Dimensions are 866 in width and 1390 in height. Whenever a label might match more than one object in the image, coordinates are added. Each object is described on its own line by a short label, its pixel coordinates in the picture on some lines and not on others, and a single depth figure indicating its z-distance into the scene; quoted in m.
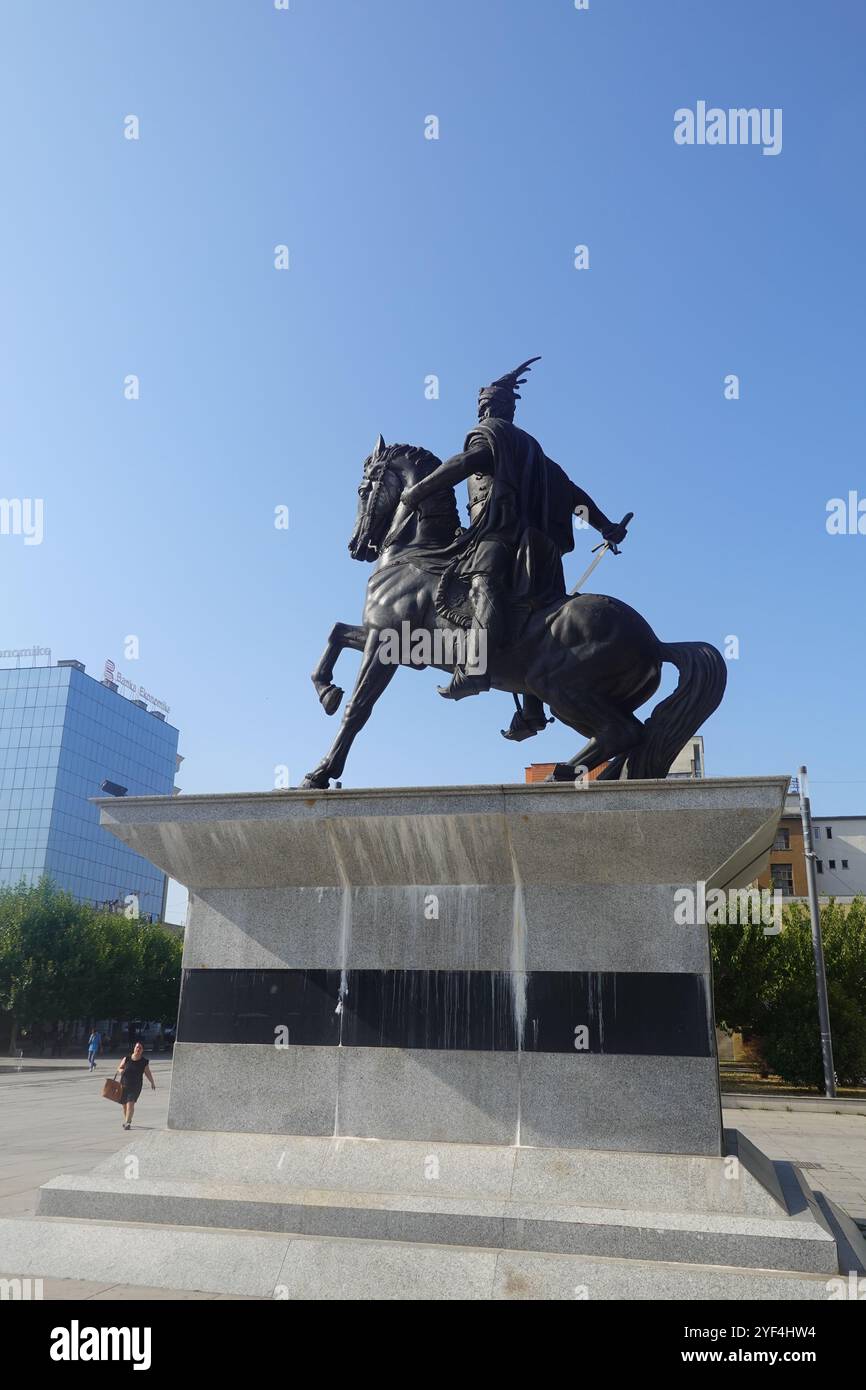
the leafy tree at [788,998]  29.84
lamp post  27.08
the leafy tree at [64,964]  49.28
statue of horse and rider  7.49
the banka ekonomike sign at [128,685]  116.31
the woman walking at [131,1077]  19.47
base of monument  5.27
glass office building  99.38
